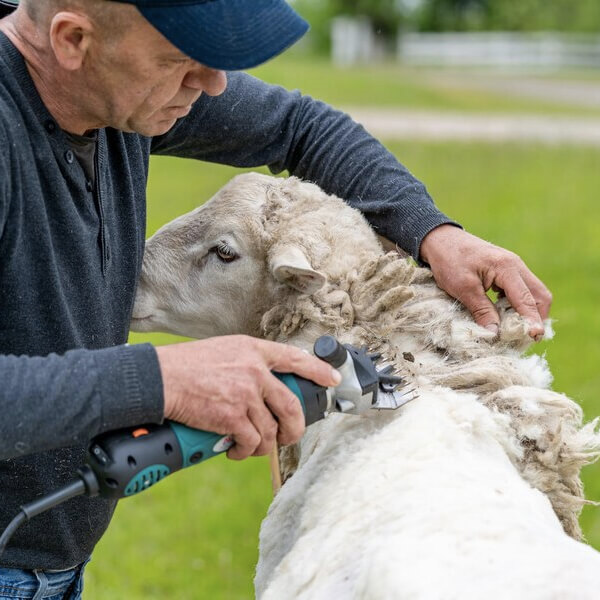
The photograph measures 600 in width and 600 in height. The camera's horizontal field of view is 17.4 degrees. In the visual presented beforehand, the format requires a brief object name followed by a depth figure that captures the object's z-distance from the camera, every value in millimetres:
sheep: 1648
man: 1656
